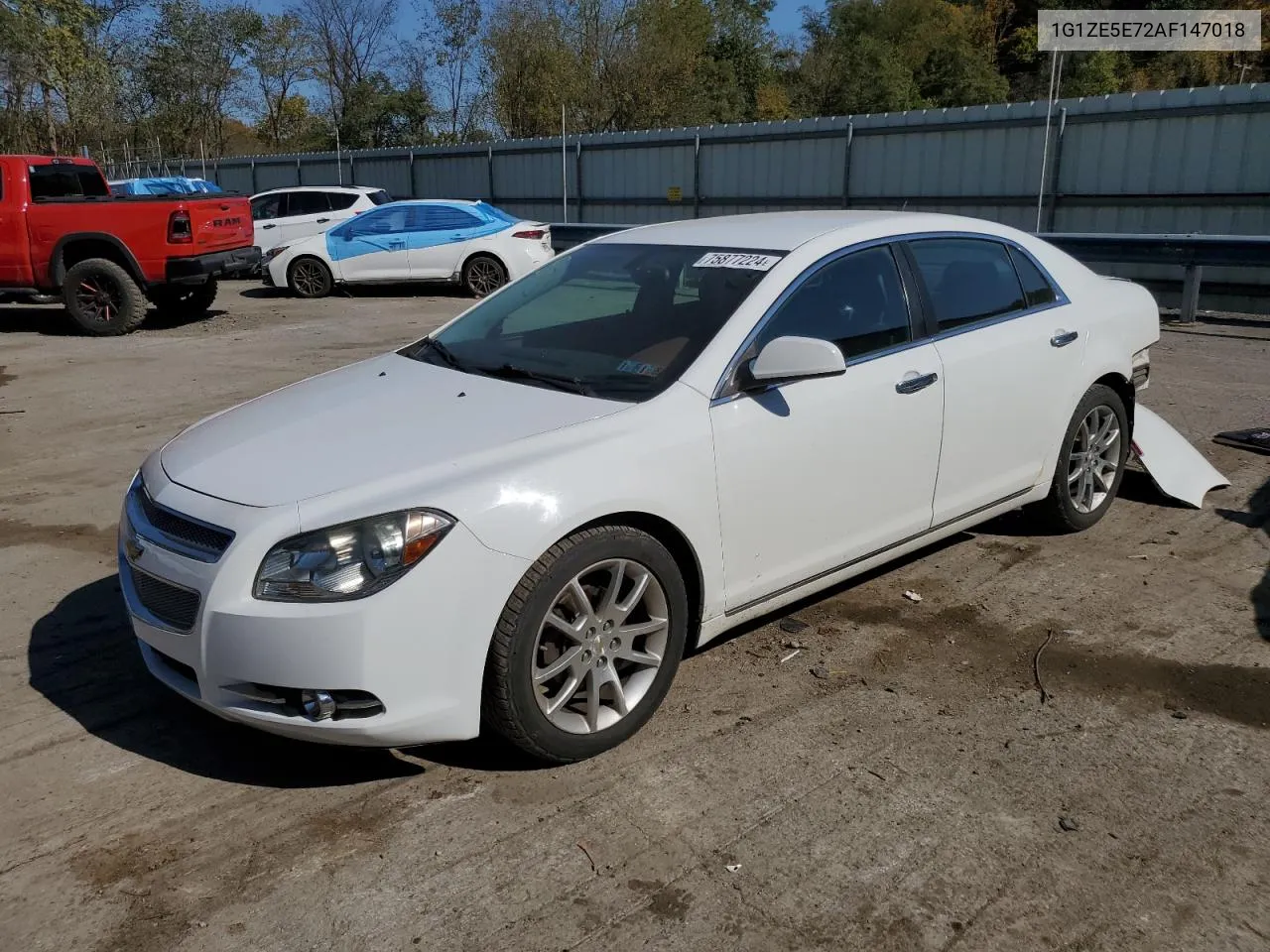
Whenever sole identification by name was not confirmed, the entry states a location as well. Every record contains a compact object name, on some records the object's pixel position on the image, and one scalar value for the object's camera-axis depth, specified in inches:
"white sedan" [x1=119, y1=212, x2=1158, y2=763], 120.1
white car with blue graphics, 635.5
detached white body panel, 232.5
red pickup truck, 487.8
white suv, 740.0
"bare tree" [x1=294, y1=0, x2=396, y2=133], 2075.5
